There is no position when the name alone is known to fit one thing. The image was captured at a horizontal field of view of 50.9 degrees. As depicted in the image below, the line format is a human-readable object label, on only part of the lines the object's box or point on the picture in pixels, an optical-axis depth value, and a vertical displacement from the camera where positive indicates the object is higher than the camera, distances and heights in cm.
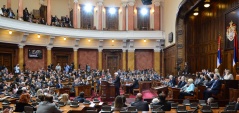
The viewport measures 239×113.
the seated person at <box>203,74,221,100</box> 995 -113
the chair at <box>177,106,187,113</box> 632 -127
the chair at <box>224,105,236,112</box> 624 -121
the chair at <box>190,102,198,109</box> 693 -128
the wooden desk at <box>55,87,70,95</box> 1238 -157
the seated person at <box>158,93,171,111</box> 670 -118
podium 1327 -168
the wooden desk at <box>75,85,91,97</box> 1375 -169
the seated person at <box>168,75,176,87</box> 1330 -123
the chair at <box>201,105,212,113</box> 628 -125
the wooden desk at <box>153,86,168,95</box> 1224 -149
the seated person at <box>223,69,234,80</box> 1049 -71
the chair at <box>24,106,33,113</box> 606 -120
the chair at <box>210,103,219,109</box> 701 -128
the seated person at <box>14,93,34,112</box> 659 -115
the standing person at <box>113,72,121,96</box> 1338 -135
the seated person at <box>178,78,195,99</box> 1097 -139
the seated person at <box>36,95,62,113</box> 535 -102
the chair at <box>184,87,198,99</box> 1071 -155
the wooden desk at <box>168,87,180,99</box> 1095 -146
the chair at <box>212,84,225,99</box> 1012 -142
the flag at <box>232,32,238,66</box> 1131 +30
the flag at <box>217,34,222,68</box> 1299 +11
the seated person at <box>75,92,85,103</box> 858 -135
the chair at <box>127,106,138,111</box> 624 -121
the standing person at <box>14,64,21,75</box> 1806 -76
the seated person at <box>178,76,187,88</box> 1226 -116
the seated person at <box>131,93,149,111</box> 683 -124
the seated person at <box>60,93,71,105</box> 784 -125
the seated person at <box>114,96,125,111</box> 668 -119
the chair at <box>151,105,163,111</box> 642 -125
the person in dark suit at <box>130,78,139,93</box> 1589 -167
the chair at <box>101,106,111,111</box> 651 -126
